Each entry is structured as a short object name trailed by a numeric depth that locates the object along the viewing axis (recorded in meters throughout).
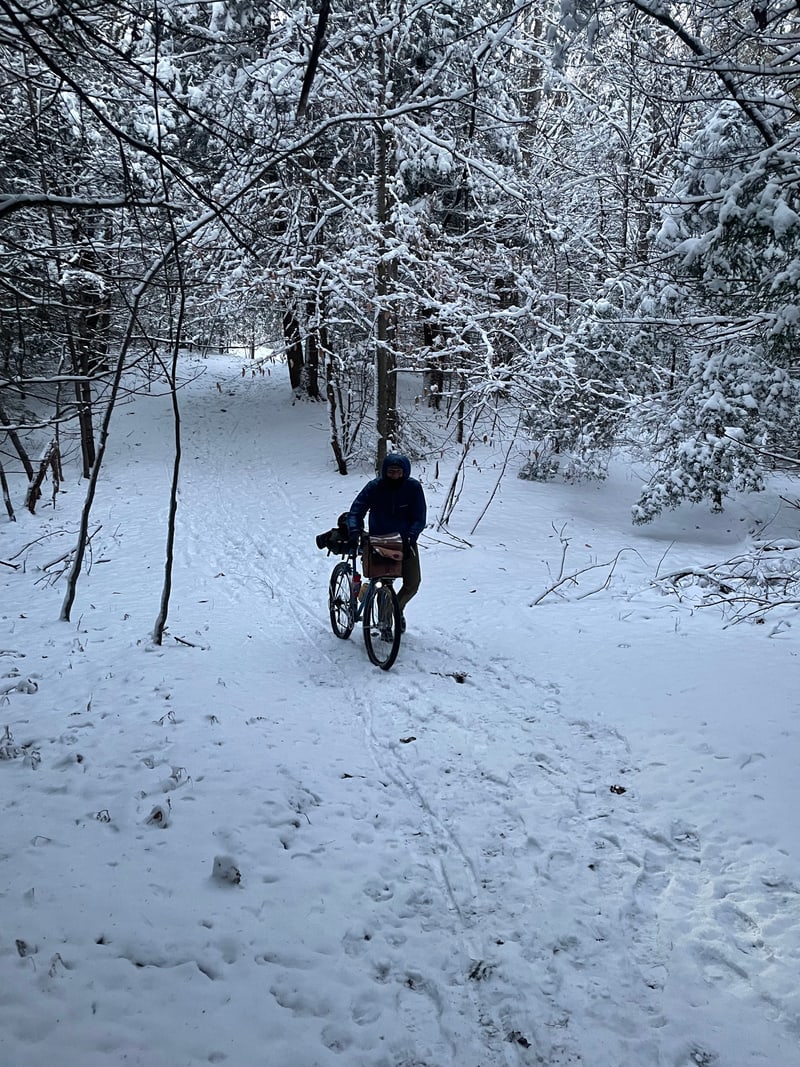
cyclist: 6.89
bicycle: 6.62
